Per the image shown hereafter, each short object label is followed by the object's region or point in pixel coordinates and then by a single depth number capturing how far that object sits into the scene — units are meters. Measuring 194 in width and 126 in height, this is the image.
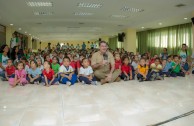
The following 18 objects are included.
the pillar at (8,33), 16.72
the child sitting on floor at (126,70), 6.70
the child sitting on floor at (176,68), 7.59
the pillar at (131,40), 17.32
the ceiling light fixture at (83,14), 10.74
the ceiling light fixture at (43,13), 10.77
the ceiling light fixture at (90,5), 8.72
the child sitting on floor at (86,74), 5.91
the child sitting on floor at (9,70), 6.38
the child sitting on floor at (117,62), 6.78
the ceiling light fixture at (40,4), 8.62
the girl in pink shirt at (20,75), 5.70
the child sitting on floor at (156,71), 6.62
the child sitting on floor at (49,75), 5.72
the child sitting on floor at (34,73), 5.96
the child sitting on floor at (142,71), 6.49
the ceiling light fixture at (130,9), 9.44
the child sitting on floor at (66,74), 5.83
